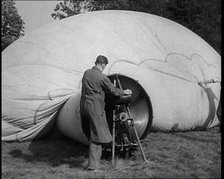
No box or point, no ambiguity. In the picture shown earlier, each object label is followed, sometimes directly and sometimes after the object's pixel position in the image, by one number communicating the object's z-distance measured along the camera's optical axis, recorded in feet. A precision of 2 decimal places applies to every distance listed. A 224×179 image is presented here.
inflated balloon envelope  21.63
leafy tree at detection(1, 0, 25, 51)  71.41
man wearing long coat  15.64
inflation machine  17.03
